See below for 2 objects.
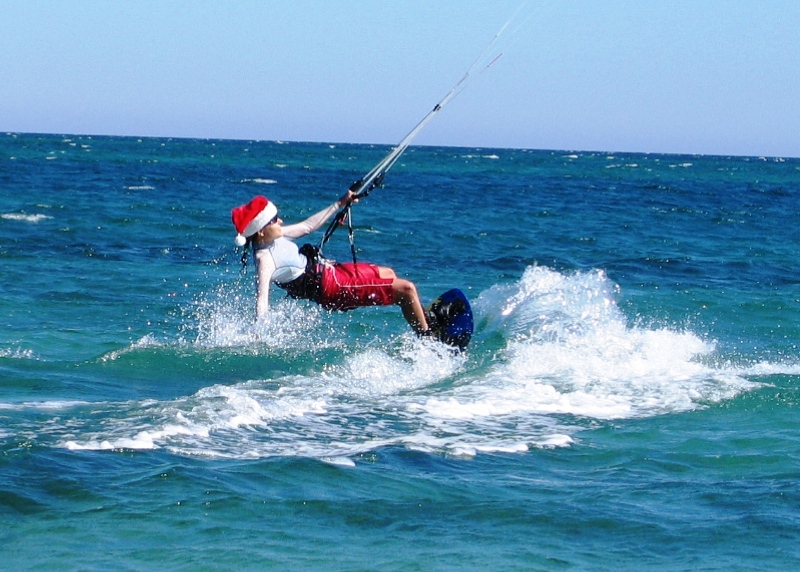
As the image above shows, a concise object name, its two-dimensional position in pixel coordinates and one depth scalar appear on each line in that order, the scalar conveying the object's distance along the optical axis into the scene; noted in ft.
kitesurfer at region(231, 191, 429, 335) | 62.95
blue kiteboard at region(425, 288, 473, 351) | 71.82
